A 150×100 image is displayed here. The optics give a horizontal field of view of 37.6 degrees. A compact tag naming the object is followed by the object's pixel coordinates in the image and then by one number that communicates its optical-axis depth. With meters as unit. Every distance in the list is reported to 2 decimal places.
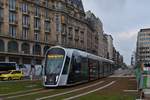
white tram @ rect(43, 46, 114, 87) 19.94
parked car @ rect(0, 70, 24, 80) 38.50
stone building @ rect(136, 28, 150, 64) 104.16
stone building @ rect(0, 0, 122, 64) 50.01
